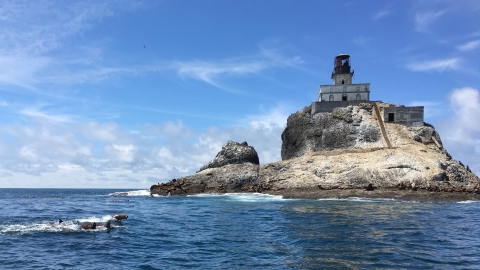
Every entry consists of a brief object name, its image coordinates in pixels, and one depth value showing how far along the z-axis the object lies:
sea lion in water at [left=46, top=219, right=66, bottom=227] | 22.55
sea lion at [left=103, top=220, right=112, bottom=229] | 21.56
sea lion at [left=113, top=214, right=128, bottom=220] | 25.81
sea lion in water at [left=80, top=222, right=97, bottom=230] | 21.42
